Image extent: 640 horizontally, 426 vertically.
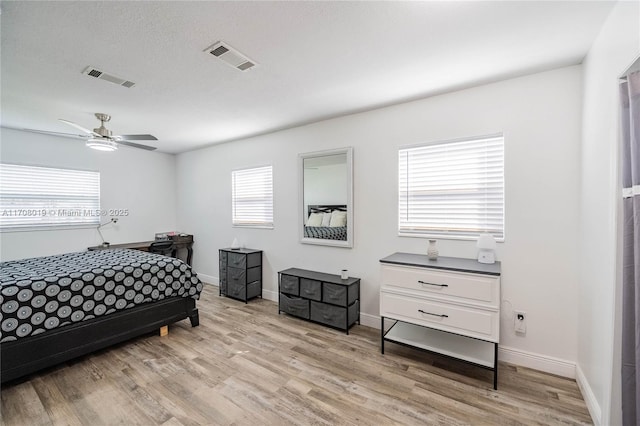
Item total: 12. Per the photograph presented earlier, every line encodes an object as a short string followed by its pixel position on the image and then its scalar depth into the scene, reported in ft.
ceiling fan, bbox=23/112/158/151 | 9.71
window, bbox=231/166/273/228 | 13.85
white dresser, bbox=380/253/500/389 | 6.84
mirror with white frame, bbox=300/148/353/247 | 10.94
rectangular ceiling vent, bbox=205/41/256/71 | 6.35
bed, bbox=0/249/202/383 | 6.89
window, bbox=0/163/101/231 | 12.26
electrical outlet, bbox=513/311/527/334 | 7.75
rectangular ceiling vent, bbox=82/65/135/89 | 7.28
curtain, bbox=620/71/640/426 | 4.25
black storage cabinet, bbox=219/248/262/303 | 13.16
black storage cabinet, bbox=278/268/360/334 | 9.94
